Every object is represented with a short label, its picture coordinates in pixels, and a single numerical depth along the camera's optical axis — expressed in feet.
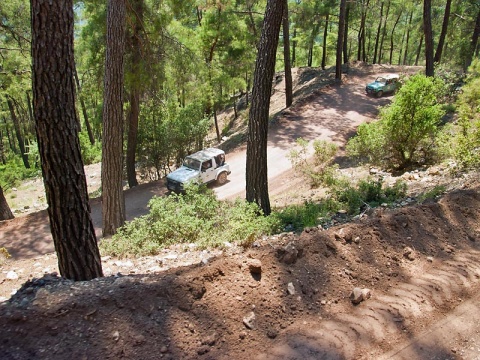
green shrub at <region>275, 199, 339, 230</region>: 23.09
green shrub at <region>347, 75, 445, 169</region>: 32.96
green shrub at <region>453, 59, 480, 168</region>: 29.40
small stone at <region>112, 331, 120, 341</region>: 11.68
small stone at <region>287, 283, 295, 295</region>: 14.08
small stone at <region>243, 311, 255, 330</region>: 12.74
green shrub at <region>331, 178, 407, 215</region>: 25.55
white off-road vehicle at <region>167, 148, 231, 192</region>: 48.63
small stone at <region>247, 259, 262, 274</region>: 14.30
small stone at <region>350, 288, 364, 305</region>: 14.10
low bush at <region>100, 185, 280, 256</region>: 21.25
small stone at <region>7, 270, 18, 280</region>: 19.75
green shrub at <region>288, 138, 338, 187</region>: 37.26
